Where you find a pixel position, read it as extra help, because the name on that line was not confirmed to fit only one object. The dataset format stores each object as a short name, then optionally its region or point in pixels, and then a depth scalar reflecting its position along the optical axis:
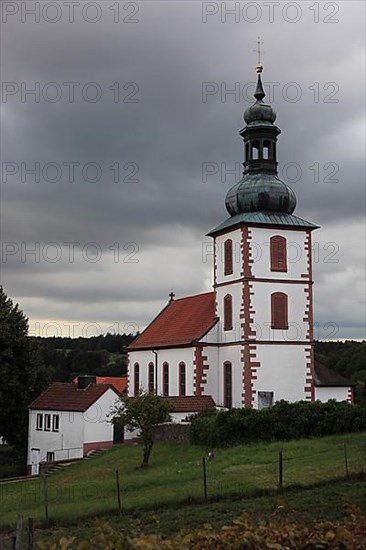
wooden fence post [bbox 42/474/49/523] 19.87
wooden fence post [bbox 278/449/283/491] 21.35
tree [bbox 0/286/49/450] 46.09
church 40.94
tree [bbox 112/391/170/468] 33.28
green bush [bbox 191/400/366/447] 33.19
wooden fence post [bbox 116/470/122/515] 19.91
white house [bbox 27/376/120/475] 42.53
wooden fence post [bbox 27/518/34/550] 12.12
